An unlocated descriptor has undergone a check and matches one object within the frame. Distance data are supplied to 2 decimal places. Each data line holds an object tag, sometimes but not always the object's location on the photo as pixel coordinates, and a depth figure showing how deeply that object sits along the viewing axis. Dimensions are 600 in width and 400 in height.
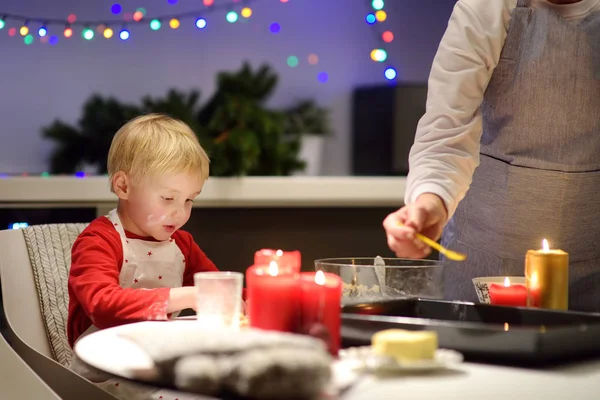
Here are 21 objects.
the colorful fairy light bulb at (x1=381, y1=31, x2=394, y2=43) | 5.73
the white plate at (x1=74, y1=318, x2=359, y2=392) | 1.52
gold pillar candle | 1.85
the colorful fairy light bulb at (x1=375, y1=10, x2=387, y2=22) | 5.70
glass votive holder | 1.77
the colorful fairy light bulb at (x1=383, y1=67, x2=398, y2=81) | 5.69
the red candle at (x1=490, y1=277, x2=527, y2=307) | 1.89
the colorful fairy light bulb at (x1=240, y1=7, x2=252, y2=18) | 5.36
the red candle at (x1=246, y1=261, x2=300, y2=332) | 1.65
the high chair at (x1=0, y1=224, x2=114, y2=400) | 2.23
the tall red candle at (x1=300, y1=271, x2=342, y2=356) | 1.63
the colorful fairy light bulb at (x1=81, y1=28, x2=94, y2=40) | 4.95
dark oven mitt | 1.39
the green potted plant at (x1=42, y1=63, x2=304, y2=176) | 4.22
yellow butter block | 1.53
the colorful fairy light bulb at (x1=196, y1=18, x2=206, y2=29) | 5.26
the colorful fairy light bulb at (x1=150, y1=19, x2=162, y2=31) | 5.13
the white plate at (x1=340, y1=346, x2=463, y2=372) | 1.52
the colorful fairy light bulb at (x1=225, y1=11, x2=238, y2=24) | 5.34
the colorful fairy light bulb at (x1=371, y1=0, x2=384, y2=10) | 5.67
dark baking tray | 1.58
